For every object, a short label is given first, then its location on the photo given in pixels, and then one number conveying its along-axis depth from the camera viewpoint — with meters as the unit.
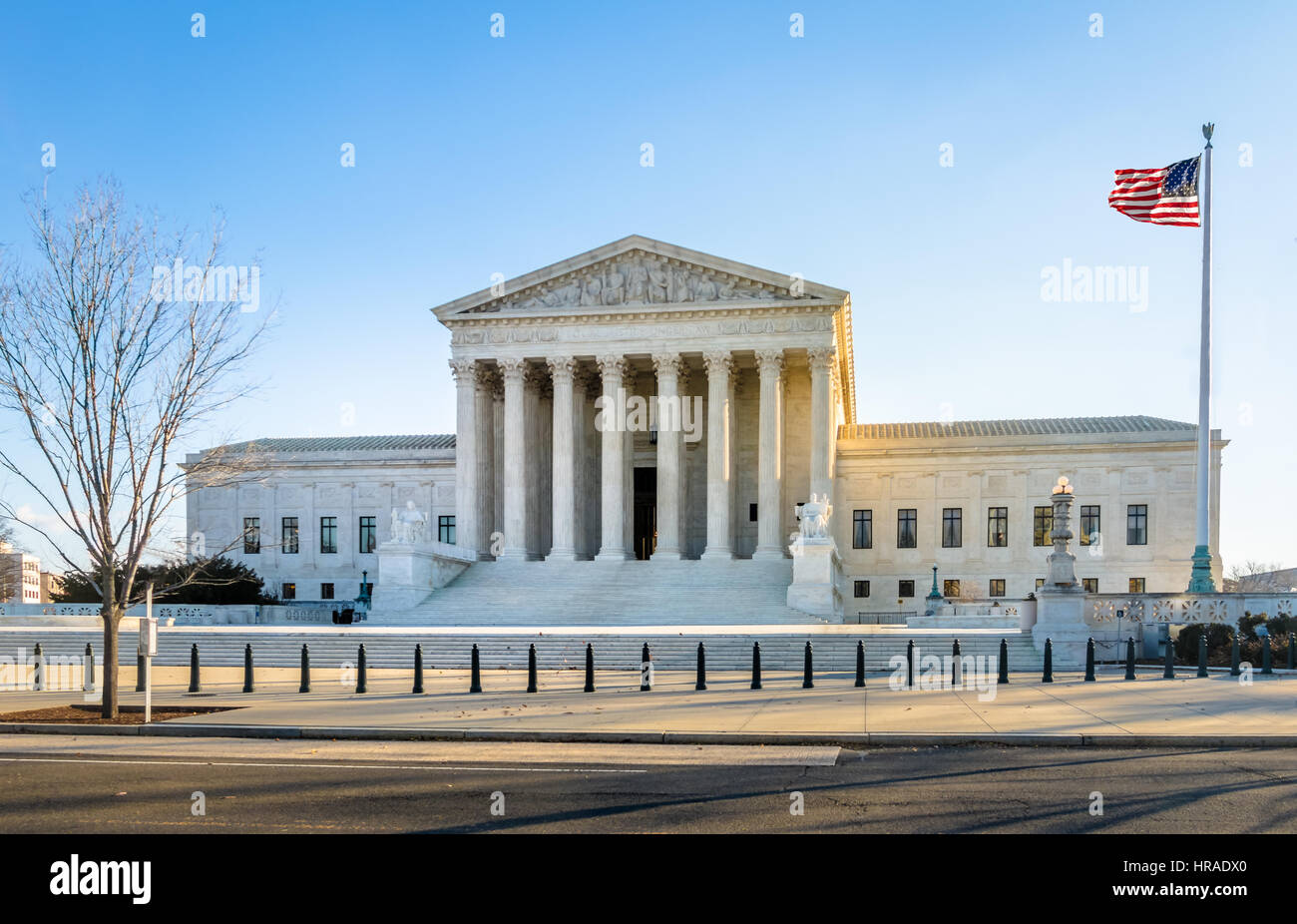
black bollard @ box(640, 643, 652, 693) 23.42
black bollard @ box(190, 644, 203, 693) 23.61
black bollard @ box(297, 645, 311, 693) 23.44
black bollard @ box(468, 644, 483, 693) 23.23
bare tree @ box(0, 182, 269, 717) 19.62
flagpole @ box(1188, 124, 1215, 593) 33.56
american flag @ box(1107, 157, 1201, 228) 34.99
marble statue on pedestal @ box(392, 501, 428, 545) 47.75
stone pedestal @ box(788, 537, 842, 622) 44.56
